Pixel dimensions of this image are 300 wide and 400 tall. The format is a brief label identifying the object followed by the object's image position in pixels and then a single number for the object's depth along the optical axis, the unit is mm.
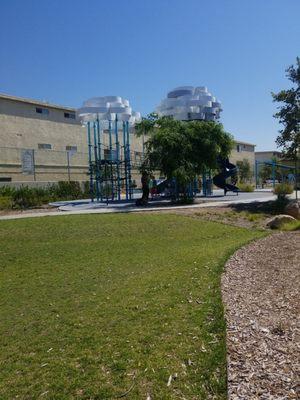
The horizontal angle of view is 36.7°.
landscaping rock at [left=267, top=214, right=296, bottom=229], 13836
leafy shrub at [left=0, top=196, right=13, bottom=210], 20891
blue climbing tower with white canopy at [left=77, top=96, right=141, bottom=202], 23266
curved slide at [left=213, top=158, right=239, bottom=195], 30953
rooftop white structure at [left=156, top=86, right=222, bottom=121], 27859
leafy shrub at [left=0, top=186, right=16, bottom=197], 22891
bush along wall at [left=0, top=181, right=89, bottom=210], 21953
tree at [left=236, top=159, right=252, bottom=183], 52362
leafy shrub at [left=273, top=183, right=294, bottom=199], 25533
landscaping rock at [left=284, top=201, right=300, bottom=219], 16125
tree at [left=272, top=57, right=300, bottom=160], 20188
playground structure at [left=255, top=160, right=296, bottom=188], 45062
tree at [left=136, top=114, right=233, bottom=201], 21031
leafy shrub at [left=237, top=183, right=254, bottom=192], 34000
